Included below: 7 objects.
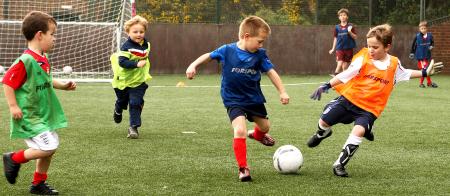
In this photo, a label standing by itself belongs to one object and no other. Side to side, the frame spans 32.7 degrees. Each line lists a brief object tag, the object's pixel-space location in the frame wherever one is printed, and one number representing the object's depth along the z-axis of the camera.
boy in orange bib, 6.86
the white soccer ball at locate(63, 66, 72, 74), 19.69
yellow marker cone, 18.31
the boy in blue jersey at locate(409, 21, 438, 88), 20.11
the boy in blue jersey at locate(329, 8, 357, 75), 20.11
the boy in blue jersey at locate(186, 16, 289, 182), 6.57
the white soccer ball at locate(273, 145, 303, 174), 6.44
